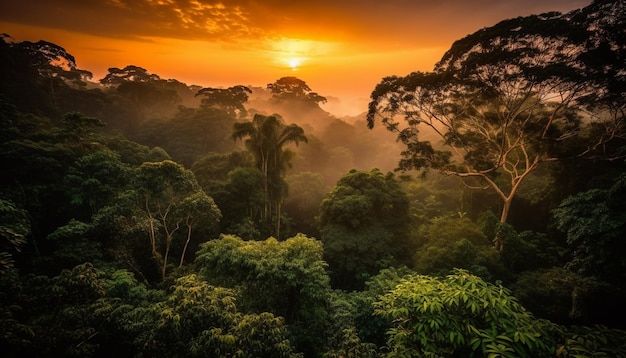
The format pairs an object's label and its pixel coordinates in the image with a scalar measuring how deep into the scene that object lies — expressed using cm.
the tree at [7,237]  509
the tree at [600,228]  1010
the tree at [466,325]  380
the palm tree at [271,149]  2059
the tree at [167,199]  1400
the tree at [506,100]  1188
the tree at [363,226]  1659
